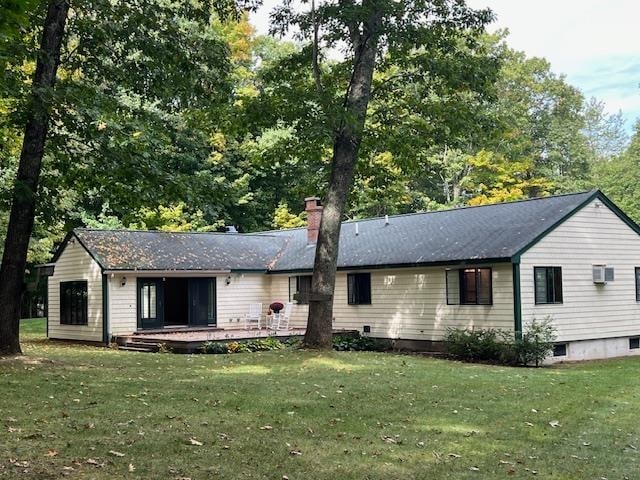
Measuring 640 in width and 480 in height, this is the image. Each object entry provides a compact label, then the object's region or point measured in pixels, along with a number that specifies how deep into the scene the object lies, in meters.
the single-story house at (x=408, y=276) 17.64
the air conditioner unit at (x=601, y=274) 18.55
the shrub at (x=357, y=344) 19.58
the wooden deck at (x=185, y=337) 17.80
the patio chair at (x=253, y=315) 23.30
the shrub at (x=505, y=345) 16.20
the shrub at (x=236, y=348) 17.67
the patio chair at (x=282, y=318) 21.58
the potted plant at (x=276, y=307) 21.95
